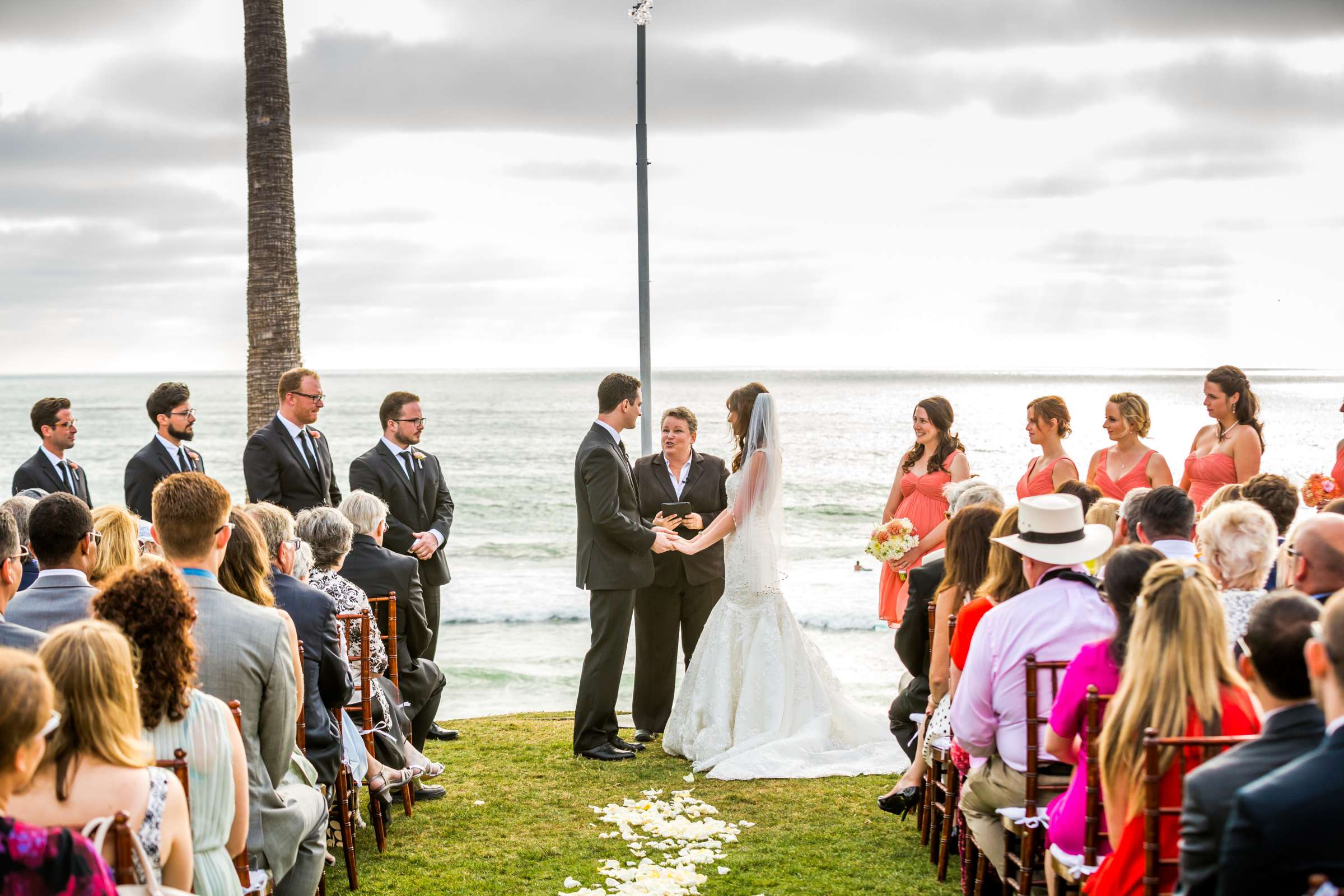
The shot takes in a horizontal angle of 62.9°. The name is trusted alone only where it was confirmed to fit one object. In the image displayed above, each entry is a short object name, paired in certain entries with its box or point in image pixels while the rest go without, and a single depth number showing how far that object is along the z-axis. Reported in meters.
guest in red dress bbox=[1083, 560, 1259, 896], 2.77
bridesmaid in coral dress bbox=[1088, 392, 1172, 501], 7.36
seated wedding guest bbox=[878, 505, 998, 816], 4.55
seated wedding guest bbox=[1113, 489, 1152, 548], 4.93
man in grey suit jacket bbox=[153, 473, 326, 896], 3.58
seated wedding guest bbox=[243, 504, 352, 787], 4.43
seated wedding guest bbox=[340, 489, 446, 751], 5.88
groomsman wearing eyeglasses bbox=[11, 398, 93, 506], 7.57
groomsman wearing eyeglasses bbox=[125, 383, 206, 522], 7.13
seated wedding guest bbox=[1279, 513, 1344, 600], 3.51
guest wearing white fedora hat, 3.87
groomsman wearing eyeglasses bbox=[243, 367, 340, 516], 6.93
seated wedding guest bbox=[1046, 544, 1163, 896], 3.21
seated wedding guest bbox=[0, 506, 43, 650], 3.86
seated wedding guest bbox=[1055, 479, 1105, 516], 5.65
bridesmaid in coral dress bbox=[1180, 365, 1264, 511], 7.26
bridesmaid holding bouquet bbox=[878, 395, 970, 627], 7.26
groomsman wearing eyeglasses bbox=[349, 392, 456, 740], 7.21
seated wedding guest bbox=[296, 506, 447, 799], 5.12
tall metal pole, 8.23
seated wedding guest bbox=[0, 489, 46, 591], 5.18
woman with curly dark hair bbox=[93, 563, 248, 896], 2.91
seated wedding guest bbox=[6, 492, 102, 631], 3.84
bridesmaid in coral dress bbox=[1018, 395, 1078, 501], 7.33
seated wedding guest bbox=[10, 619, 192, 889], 2.39
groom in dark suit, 6.73
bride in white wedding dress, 6.70
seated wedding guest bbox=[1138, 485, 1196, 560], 4.46
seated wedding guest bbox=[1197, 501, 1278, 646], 3.98
